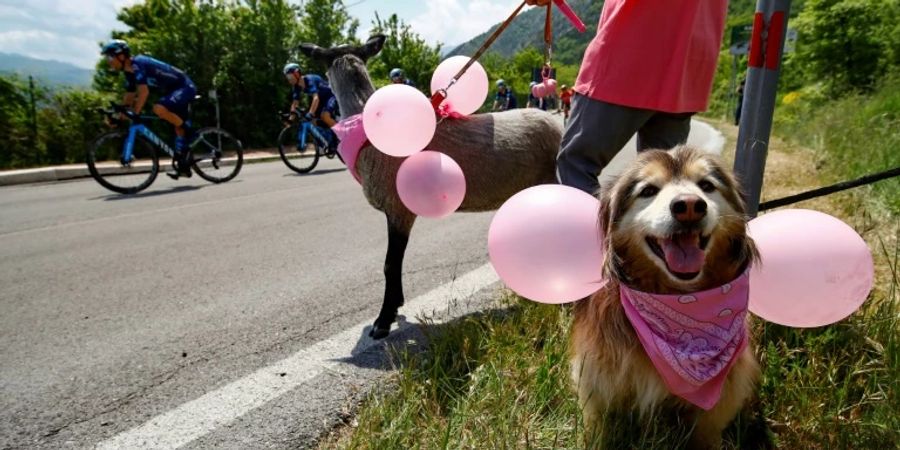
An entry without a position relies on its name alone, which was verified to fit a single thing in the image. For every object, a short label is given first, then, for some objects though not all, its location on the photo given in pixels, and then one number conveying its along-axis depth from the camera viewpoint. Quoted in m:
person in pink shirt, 2.31
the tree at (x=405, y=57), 28.25
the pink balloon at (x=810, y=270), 1.85
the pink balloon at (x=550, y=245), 1.95
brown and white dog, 1.75
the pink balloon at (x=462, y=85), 3.28
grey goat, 3.06
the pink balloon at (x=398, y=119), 2.65
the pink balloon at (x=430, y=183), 2.69
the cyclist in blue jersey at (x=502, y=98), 16.86
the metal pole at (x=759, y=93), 2.19
